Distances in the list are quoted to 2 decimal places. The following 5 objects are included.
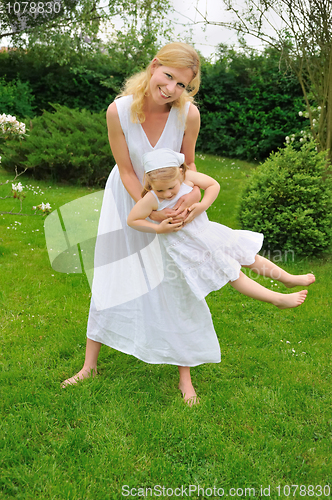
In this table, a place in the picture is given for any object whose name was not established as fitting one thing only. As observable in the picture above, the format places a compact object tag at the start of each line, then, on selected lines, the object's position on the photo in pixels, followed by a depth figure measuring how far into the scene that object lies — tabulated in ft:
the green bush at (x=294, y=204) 15.68
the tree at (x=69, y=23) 35.60
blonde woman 7.43
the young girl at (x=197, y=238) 7.16
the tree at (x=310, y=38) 17.30
